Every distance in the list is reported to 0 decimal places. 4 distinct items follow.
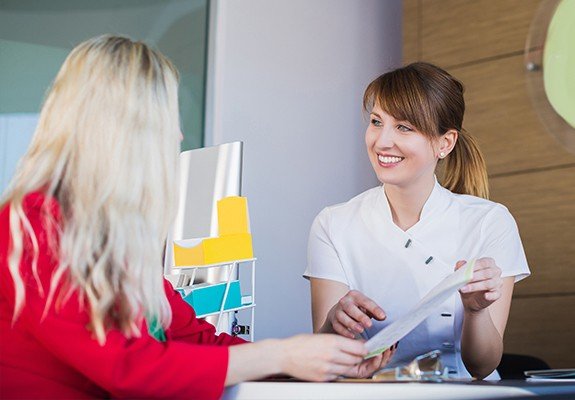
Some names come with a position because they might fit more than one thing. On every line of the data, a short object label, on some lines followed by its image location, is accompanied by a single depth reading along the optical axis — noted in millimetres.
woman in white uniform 1848
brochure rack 1971
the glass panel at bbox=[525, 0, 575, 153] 1877
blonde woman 937
